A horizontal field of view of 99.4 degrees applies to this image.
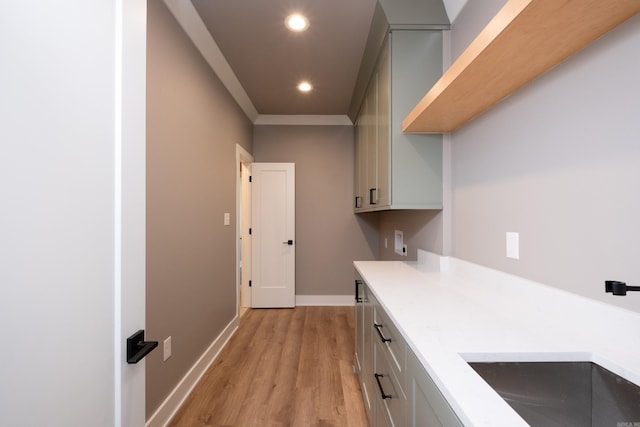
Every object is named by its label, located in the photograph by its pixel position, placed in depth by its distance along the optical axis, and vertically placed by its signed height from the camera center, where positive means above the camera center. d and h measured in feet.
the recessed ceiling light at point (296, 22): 6.17 +4.54
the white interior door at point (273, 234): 12.08 -0.76
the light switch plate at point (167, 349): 5.37 -2.65
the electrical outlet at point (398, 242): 8.61 -0.82
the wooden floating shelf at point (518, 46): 2.40 +1.83
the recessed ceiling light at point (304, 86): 9.18 +4.53
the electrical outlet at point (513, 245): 3.87 -0.41
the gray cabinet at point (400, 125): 5.63 +1.95
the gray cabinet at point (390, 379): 2.31 -1.90
